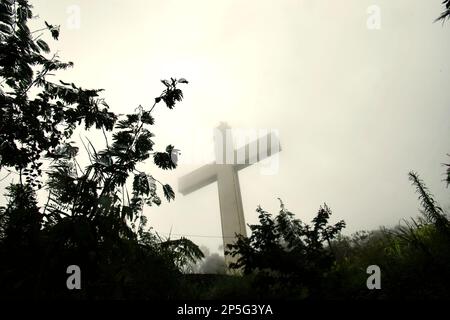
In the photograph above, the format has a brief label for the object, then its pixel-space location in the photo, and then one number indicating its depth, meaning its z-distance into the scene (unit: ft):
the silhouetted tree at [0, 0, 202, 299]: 11.99
